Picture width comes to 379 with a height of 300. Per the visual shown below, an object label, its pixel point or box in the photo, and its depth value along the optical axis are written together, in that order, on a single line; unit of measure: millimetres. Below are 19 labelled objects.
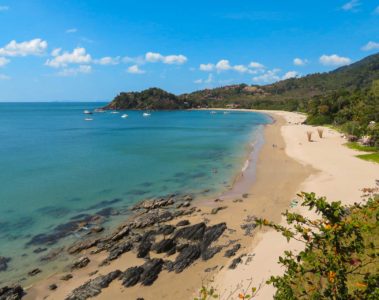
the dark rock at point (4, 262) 18200
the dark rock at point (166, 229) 21516
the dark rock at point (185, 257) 17062
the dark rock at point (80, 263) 18172
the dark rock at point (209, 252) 18047
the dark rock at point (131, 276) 15842
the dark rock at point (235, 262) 16392
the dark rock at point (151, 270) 15986
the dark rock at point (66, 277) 16945
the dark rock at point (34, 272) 17628
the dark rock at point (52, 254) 19262
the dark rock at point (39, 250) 20155
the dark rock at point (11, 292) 15168
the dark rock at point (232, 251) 18000
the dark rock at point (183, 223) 22938
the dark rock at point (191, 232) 20491
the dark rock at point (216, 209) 24972
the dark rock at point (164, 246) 19109
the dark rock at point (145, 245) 18906
